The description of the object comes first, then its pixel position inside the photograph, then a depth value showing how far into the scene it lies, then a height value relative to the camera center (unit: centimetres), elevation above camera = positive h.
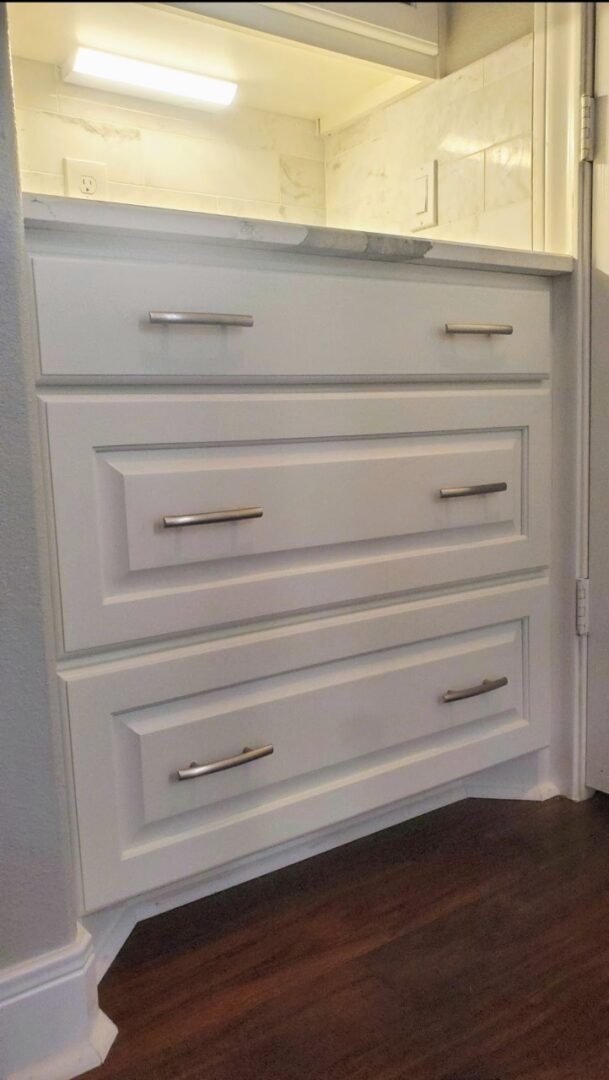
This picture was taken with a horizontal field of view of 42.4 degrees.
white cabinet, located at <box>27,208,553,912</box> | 85 -13
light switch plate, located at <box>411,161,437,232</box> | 147 +44
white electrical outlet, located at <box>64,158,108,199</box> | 140 +47
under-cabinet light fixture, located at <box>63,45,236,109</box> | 110 +61
